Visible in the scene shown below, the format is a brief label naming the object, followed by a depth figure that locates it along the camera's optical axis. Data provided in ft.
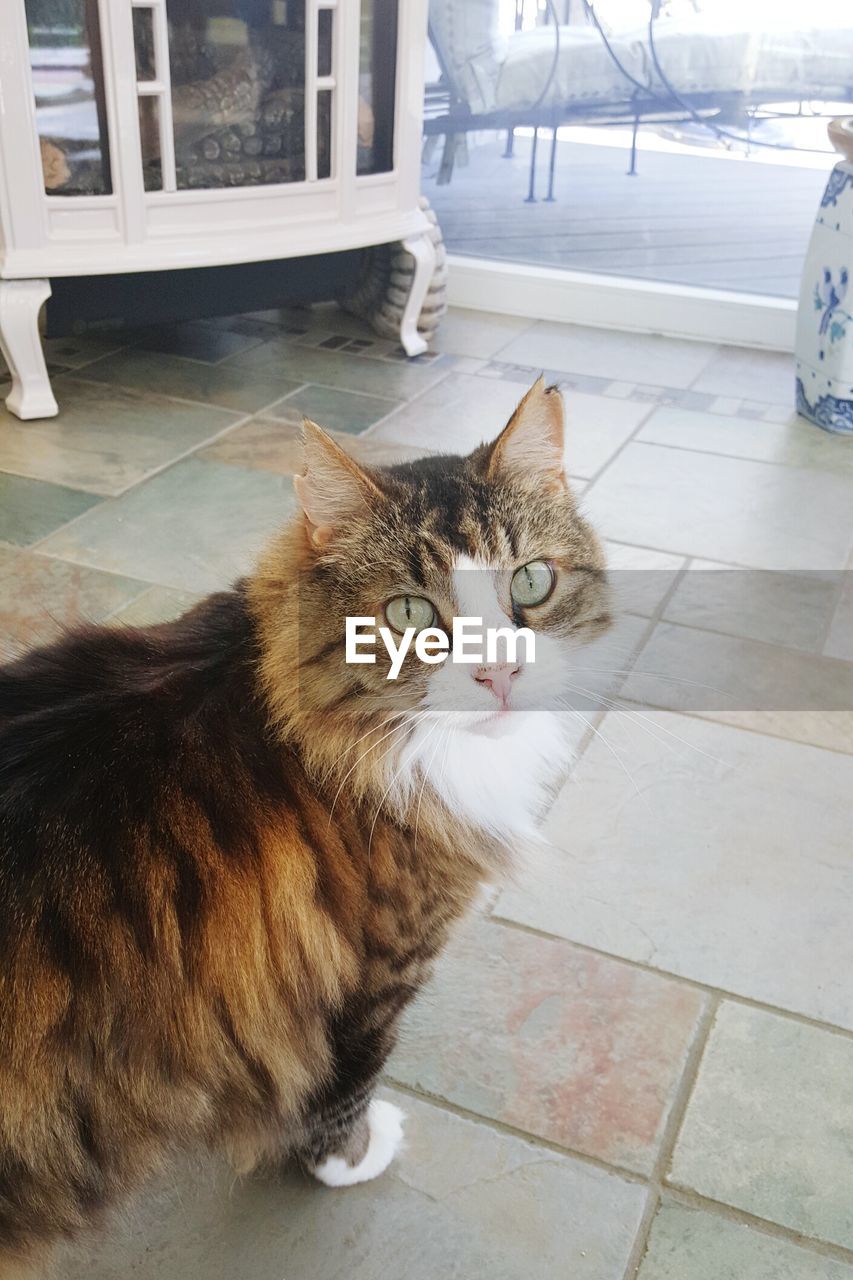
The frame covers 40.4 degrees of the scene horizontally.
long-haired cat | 2.84
